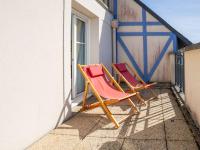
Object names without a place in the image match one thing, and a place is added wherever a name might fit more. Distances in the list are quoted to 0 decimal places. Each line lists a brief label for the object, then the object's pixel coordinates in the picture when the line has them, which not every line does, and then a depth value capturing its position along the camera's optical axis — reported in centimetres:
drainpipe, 849
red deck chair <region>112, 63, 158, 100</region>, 538
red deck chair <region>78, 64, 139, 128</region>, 369
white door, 535
